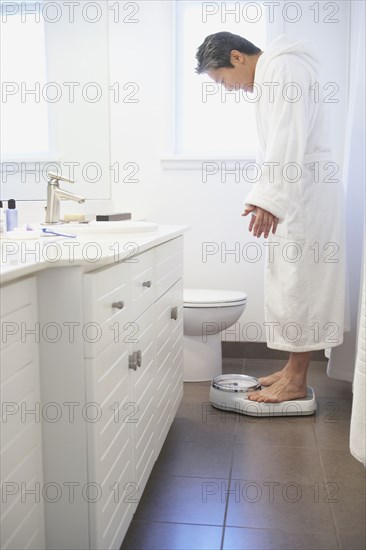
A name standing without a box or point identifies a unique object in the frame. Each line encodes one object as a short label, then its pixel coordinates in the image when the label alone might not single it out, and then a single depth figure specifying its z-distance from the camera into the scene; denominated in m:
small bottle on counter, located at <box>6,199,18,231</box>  2.01
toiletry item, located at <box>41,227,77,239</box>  1.81
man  2.39
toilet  2.88
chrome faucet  2.20
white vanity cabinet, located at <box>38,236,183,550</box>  1.20
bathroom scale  2.61
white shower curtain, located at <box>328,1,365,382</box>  2.63
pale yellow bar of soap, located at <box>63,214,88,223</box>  2.40
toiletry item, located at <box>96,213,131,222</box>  2.53
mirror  2.05
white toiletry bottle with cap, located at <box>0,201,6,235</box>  1.79
